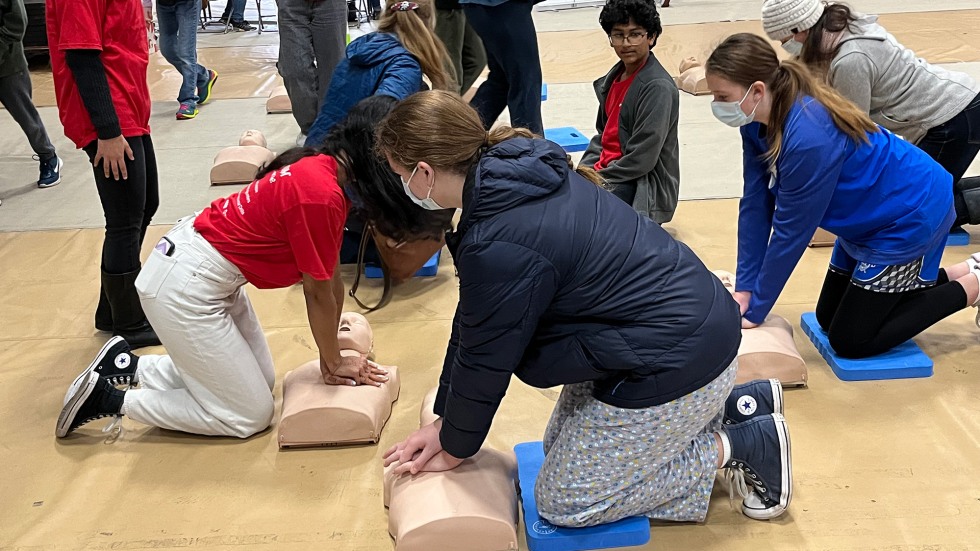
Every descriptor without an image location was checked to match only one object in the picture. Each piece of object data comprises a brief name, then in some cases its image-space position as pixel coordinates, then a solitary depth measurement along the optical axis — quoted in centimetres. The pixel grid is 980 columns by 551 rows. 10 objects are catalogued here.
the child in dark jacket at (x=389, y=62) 316
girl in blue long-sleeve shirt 231
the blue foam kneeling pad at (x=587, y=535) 195
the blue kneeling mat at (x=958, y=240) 337
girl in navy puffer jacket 161
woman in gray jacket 279
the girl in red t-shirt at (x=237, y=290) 211
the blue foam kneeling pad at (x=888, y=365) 255
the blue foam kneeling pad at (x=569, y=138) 464
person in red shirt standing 249
